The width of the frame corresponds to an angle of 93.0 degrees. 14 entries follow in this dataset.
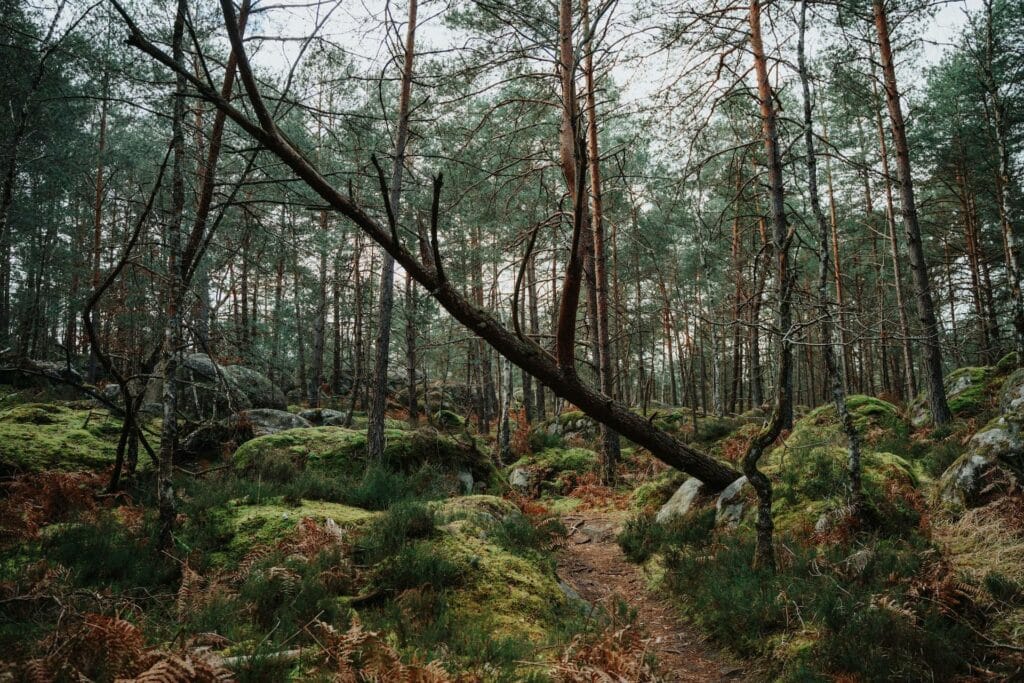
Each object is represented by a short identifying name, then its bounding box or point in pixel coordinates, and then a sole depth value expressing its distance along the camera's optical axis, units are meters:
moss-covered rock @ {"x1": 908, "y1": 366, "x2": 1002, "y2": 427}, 10.50
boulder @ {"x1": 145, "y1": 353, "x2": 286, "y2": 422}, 5.43
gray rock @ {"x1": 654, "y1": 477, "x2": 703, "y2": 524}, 7.63
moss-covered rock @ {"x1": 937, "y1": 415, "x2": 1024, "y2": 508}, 5.21
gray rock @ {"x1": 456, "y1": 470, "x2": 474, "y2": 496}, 9.34
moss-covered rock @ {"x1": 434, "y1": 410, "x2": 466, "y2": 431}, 20.56
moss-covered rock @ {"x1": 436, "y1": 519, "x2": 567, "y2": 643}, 3.91
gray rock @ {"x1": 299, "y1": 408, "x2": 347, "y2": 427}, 16.39
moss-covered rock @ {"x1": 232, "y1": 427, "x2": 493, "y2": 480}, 7.65
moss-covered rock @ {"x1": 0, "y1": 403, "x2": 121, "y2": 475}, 6.45
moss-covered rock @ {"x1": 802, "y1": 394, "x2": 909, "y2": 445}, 9.73
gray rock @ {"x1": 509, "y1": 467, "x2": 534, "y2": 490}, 11.99
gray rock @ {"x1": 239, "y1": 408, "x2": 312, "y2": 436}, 10.71
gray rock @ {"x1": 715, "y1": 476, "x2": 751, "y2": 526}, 6.62
